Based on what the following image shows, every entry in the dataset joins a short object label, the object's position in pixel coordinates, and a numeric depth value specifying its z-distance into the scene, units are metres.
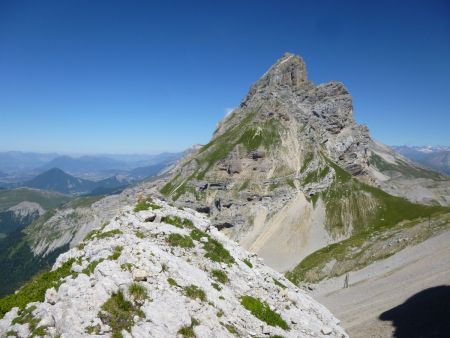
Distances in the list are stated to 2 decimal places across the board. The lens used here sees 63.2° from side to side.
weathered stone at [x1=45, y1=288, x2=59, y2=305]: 22.11
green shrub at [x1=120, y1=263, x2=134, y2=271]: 24.92
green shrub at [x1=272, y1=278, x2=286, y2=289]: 36.51
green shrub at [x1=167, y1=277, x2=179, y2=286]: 25.49
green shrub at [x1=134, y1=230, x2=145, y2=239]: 31.61
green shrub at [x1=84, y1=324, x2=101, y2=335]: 19.97
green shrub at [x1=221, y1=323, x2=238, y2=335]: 24.12
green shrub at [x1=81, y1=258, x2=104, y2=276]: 24.67
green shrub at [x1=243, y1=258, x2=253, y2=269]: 36.06
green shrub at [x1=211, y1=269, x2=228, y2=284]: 30.33
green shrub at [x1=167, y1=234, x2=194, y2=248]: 32.53
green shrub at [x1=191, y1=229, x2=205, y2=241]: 34.71
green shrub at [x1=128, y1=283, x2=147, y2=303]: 23.03
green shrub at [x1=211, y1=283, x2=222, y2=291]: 28.25
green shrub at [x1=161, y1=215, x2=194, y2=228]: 36.19
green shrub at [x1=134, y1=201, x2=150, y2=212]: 37.06
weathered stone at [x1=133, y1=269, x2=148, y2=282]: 24.38
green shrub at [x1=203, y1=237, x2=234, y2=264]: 32.94
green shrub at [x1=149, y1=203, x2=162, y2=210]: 38.16
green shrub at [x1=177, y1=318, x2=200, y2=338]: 21.89
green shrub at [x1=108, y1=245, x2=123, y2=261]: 26.04
